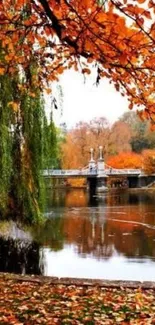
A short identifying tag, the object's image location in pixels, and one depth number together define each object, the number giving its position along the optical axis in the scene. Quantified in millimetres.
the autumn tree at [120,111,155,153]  51331
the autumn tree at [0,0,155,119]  3029
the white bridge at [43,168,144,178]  40625
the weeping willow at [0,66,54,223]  7734
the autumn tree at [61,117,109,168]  45656
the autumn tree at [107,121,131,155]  48494
